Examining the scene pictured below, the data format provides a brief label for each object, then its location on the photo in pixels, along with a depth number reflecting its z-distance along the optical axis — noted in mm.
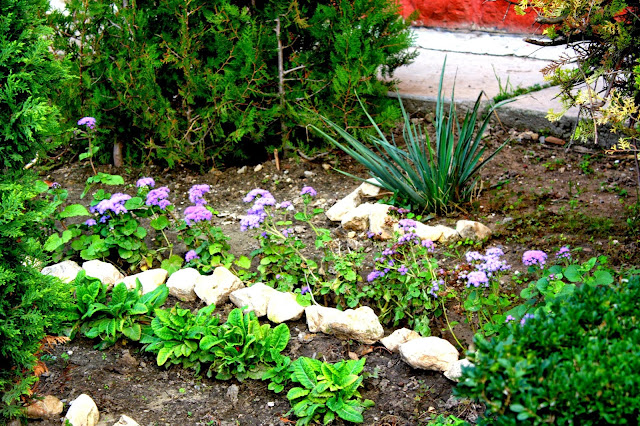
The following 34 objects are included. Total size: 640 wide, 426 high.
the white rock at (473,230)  4039
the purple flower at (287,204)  3817
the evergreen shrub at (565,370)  1740
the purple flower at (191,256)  3893
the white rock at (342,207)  4508
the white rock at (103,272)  3875
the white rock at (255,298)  3596
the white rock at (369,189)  4625
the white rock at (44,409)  2877
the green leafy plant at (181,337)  3262
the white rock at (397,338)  3334
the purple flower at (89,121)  4348
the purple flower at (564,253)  3090
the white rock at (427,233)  4051
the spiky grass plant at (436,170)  4258
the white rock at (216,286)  3697
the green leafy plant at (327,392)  2893
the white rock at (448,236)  4062
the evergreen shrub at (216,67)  4812
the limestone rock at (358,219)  4340
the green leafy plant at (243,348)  3182
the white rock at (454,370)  3000
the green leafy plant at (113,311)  3385
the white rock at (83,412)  2834
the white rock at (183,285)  3794
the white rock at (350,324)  3365
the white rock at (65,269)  3916
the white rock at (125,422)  2850
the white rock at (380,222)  4135
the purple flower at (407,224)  3529
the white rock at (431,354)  3117
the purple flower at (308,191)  3928
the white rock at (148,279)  3814
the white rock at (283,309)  3547
